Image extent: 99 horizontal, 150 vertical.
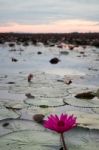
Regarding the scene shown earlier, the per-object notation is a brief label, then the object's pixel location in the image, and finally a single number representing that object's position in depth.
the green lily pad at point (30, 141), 2.21
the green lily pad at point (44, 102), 3.35
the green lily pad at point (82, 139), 2.19
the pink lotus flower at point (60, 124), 1.56
